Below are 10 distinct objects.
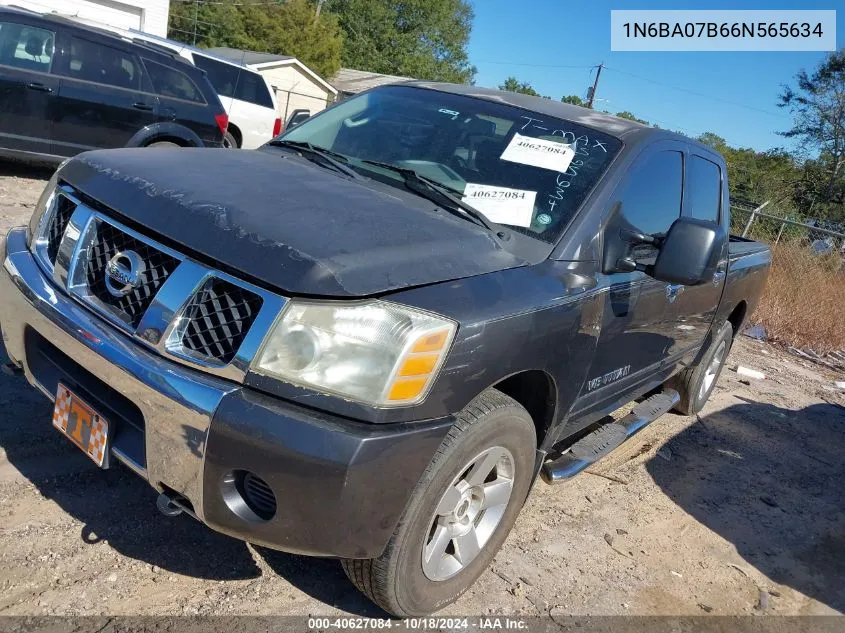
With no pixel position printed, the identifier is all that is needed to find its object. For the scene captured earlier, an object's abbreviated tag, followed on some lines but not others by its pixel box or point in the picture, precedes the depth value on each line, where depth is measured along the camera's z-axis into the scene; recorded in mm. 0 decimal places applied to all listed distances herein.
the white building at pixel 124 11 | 19891
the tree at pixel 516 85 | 66375
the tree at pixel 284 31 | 42000
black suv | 7711
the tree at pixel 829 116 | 28203
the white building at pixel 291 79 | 29703
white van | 12305
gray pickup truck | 2090
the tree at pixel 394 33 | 56500
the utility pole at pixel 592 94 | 43681
